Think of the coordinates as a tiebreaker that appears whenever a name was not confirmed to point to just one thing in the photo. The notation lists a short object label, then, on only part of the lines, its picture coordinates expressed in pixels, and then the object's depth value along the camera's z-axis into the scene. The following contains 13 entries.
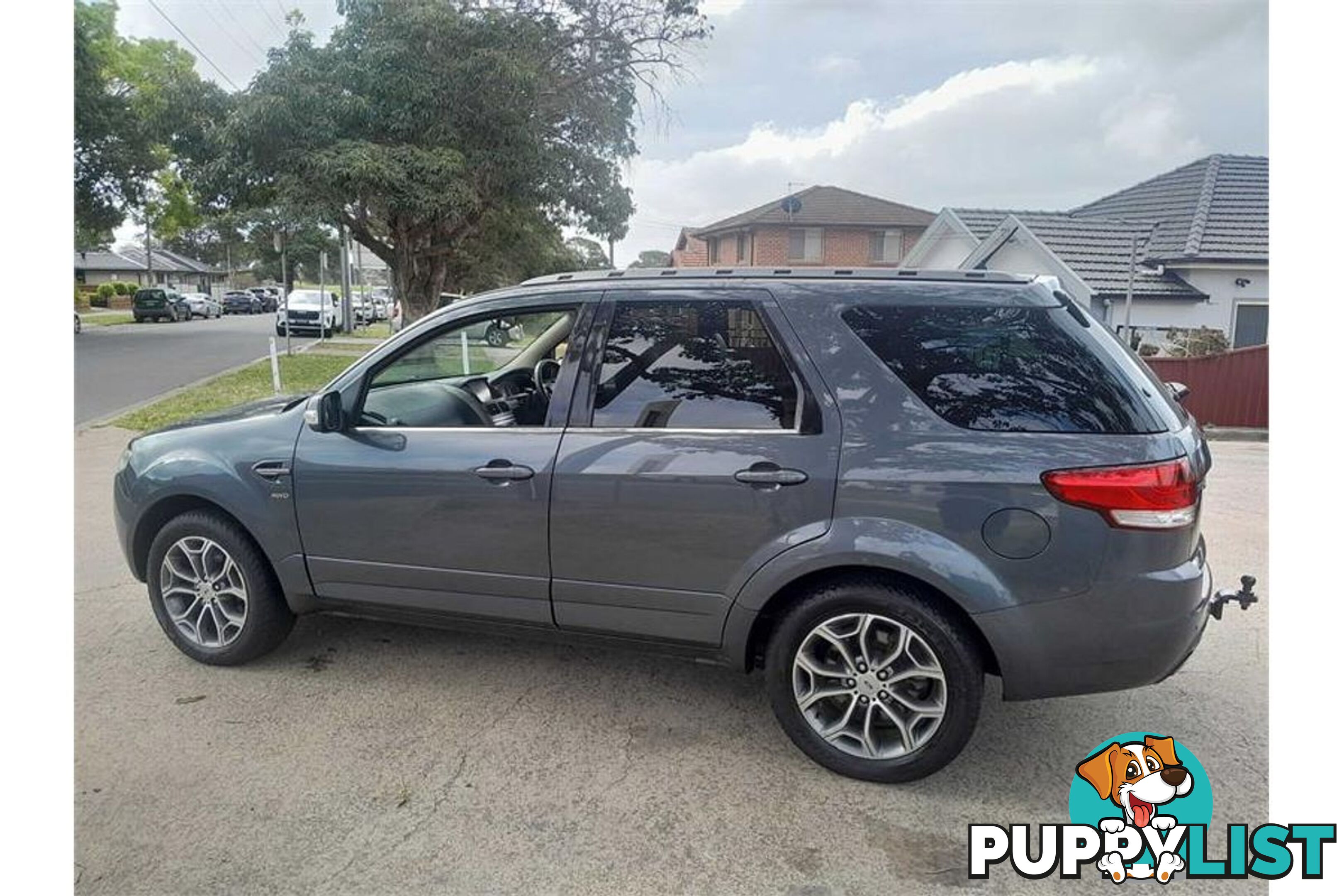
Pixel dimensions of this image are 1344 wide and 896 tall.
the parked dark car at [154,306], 35.72
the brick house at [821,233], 31.97
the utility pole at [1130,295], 11.41
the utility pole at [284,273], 17.77
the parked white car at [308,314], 29.36
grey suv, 2.68
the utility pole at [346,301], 27.20
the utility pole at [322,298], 22.62
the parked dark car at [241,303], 49.59
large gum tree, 15.82
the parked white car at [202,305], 40.88
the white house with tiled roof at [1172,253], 15.22
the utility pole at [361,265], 38.50
